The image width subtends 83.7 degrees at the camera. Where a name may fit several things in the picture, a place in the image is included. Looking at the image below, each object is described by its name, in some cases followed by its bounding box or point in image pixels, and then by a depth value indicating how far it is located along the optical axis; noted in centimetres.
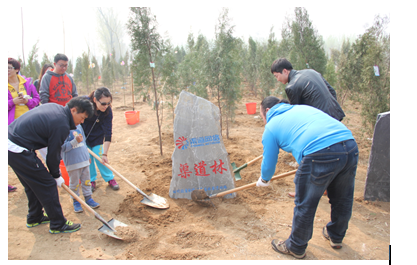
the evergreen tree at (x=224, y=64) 617
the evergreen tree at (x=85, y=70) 1452
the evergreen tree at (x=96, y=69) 1973
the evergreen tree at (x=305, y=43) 790
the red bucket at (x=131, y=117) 818
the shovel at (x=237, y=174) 424
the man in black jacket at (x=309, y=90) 305
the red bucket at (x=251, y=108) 941
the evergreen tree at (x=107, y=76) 1709
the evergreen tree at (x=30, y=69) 1227
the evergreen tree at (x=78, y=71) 1864
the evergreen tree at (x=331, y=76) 994
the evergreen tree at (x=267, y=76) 1000
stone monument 365
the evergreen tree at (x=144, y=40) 500
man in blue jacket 207
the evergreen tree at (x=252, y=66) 1442
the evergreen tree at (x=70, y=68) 1801
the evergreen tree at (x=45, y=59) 1391
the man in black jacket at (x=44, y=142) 239
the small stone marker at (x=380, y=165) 320
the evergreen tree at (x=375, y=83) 526
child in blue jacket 303
